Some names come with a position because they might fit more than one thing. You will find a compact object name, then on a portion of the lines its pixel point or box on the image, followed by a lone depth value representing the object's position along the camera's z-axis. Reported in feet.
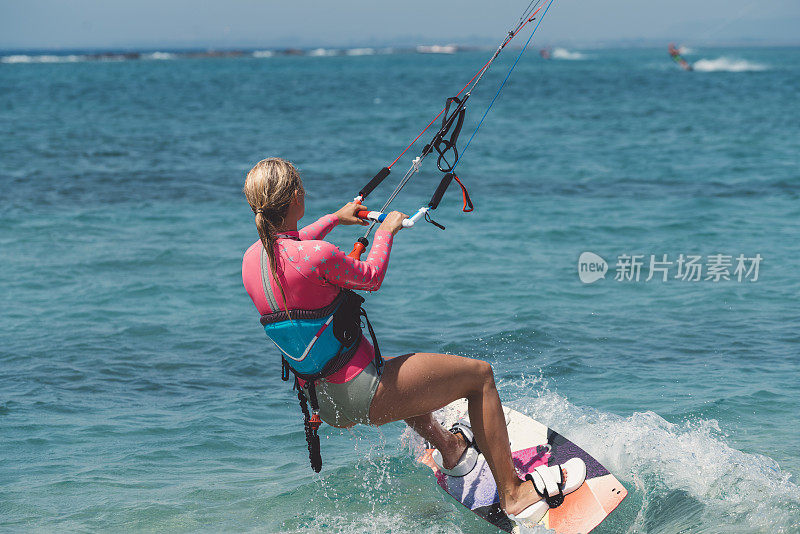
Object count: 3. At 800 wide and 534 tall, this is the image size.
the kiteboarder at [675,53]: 404.16
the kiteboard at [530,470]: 33.12
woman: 27.04
